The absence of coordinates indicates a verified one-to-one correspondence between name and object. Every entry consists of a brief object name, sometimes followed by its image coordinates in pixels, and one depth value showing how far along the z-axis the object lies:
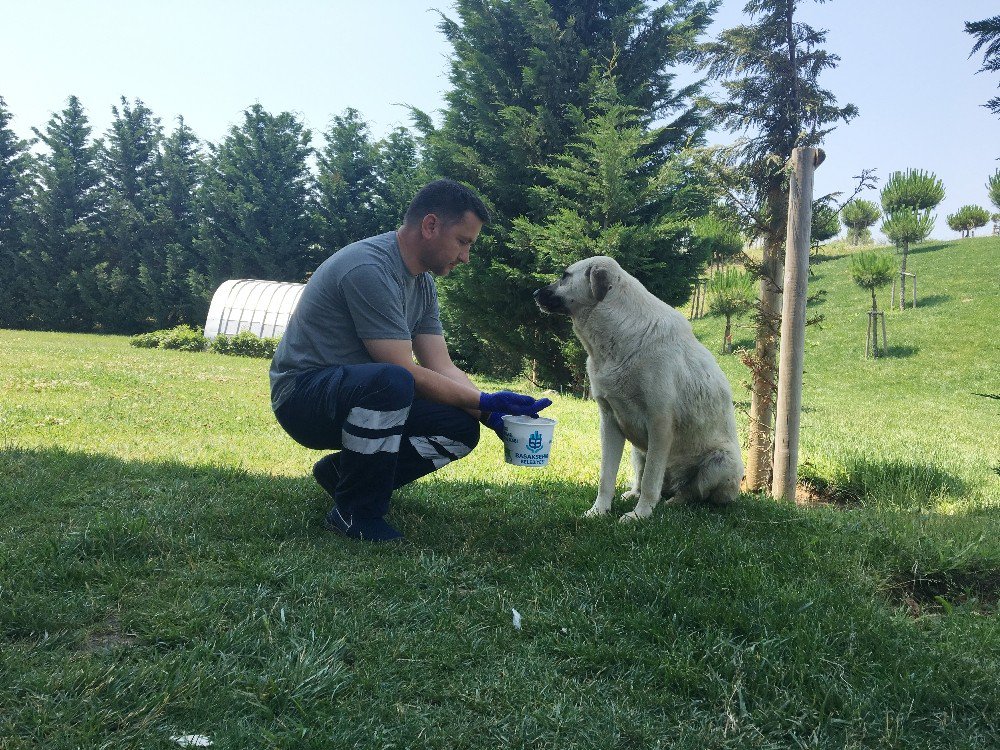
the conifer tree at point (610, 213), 10.32
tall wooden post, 4.81
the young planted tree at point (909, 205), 19.12
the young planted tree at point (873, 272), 16.78
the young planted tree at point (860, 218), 26.91
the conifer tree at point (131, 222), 27.47
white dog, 3.63
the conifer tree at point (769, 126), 5.62
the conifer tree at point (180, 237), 26.89
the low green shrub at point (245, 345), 19.80
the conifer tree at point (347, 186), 26.75
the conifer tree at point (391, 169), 25.95
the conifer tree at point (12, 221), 28.06
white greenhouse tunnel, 21.17
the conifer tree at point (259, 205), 26.64
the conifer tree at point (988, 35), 3.80
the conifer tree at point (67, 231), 27.64
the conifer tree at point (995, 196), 26.09
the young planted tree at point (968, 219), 30.66
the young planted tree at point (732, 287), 12.34
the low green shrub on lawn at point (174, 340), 20.81
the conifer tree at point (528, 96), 11.88
